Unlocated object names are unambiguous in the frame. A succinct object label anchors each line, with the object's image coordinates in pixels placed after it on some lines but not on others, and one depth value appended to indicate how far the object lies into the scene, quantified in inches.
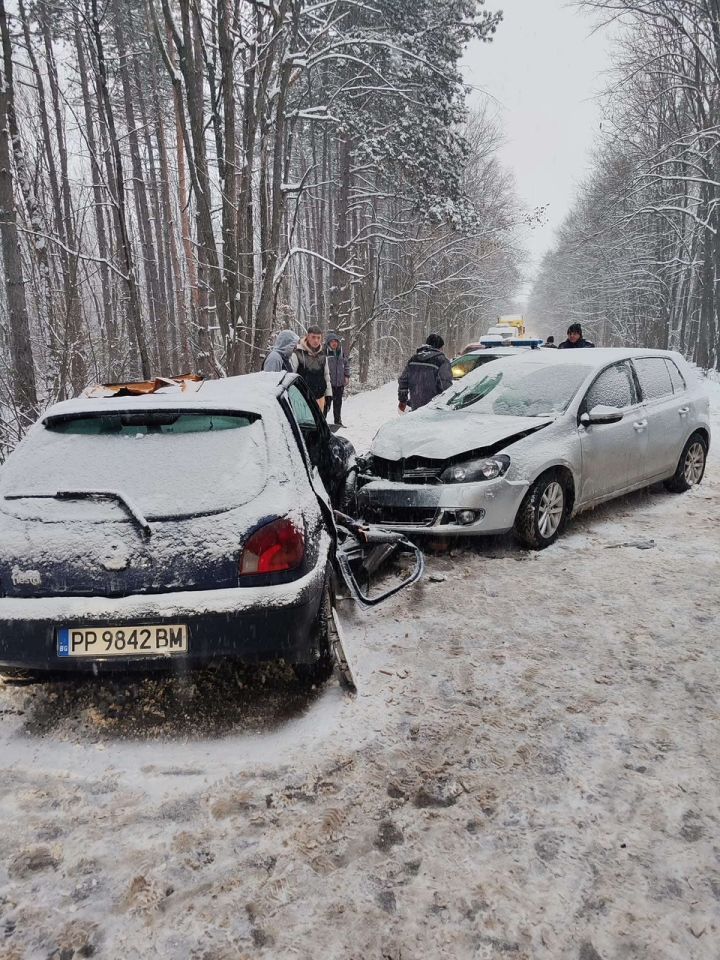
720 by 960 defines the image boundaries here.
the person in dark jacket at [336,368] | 452.4
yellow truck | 1162.7
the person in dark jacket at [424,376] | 359.3
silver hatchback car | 199.3
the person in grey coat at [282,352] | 320.5
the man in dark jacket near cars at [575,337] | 385.7
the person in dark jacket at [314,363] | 348.2
